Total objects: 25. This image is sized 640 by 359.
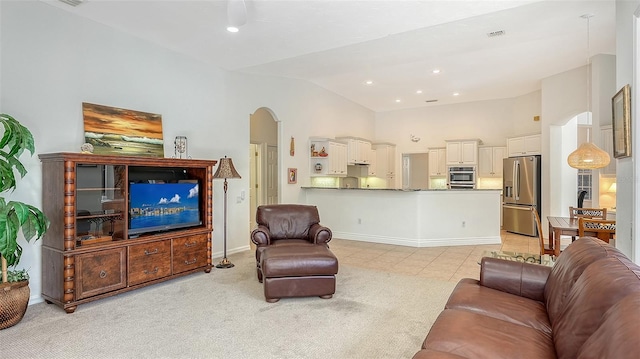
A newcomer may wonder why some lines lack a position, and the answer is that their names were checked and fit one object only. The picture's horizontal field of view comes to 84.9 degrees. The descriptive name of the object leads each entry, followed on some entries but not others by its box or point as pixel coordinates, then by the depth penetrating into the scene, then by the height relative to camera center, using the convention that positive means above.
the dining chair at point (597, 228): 3.84 -0.55
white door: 8.16 +0.04
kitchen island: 6.37 -0.72
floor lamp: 4.92 +0.07
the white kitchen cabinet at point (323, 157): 7.52 +0.47
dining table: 4.02 -0.57
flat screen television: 3.96 -0.34
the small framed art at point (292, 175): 6.96 +0.07
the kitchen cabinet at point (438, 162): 9.38 +0.45
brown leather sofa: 1.25 -0.71
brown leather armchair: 4.53 -0.60
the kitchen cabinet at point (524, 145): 7.53 +0.74
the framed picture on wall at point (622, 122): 2.59 +0.45
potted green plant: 2.85 -0.40
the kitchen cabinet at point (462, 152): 8.82 +0.67
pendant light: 4.33 +0.26
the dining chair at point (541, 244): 4.05 -0.77
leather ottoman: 3.46 -0.95
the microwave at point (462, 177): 8.86 +0.04
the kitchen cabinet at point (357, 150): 8.44 +0.72
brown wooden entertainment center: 3.31 -0.62
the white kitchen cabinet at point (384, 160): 9.93 +0.53
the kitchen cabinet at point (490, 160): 8.64 +0.46
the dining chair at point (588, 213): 4.89 -0.50
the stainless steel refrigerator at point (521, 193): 7.33 -0.31
